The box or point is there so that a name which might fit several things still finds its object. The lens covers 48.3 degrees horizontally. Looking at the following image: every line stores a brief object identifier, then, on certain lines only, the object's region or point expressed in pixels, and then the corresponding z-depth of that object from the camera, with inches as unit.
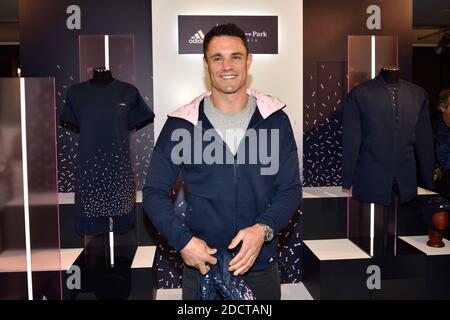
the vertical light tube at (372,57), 148.8
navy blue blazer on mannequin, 128.4
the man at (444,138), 155.0
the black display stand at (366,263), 133.8
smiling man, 70.3
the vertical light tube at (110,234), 134.0
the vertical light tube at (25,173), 77.4
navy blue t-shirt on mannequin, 124.3
